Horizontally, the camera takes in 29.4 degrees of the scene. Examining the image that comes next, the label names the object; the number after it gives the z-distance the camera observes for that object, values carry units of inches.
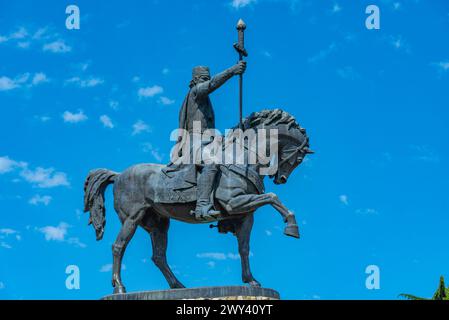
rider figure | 669.3
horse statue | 666.8
